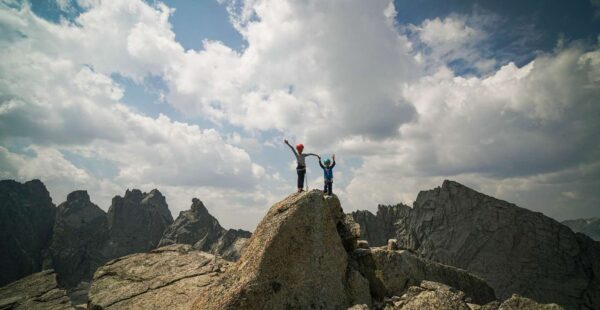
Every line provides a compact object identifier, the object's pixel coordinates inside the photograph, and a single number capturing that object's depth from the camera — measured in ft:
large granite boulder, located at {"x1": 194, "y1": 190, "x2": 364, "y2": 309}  43.06
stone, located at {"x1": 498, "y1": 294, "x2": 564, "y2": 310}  43.19
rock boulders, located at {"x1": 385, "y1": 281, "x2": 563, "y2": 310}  43.43
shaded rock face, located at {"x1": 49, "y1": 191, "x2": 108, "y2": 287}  505.66
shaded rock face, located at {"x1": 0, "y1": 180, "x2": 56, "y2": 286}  468.75
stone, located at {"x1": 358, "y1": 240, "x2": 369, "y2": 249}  67.71
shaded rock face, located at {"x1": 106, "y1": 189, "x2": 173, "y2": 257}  613.52
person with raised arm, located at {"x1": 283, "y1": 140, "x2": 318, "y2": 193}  66.80
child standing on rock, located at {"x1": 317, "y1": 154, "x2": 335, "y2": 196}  69.92
